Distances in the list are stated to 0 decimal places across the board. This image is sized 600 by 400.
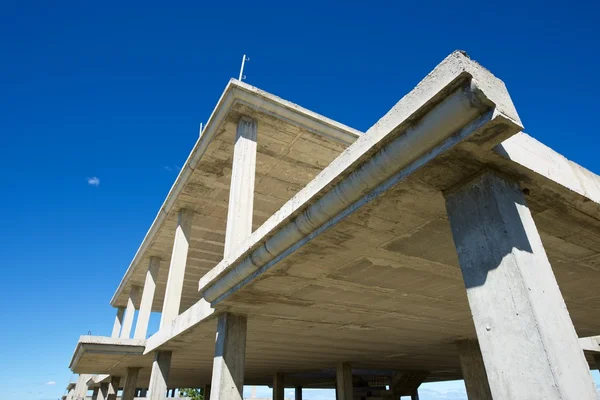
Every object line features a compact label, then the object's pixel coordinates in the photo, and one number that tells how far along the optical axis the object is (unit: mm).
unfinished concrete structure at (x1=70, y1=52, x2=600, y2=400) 2713
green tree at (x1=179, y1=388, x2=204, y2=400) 45344
